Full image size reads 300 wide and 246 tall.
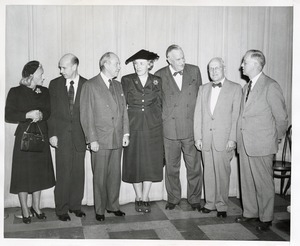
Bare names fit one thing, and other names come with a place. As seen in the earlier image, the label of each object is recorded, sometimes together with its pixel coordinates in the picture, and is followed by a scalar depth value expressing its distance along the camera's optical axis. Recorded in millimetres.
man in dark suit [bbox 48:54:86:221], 3381
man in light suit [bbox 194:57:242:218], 3359
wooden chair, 3758
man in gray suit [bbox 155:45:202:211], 3555
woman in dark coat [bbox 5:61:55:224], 3234
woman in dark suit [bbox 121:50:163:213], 3498
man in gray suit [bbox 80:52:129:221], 3324
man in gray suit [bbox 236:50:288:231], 3090
